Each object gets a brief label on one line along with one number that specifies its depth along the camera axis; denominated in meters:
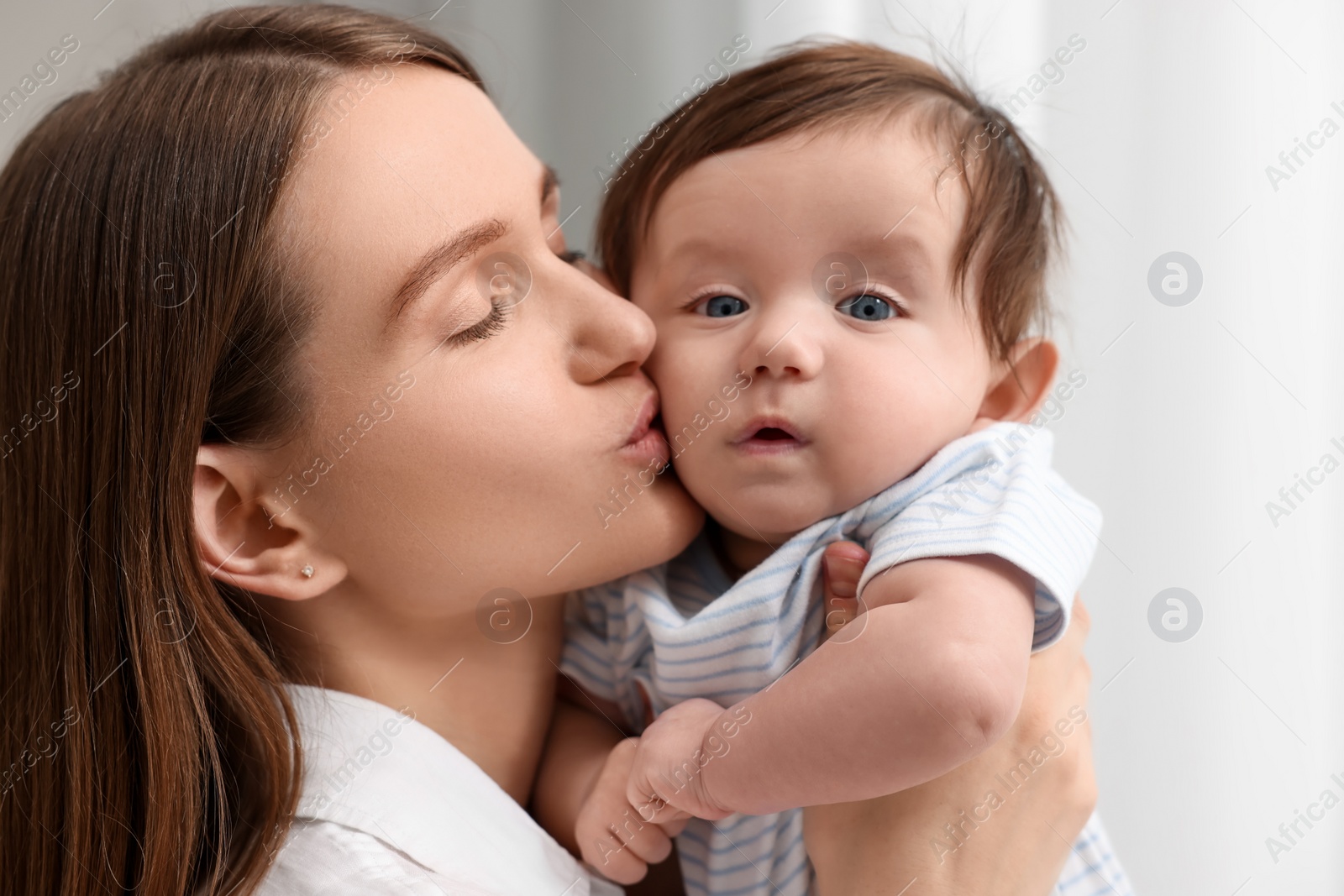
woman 0.62
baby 0.59
